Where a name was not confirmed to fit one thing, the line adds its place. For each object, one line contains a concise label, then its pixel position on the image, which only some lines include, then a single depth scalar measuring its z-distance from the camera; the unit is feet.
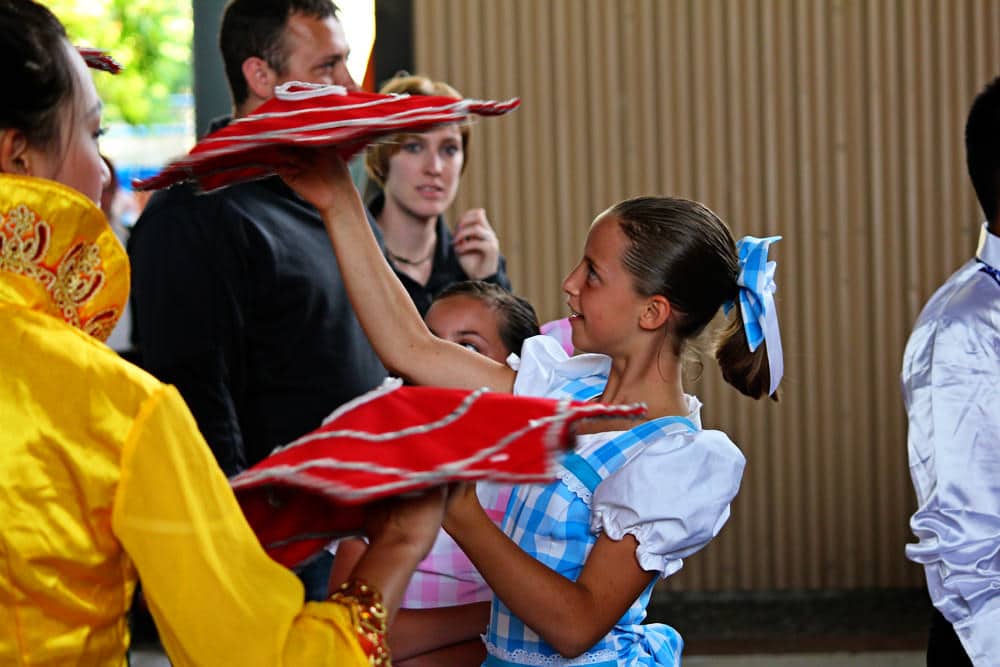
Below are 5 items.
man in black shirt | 16.14
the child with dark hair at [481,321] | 16.67
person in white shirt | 13.38
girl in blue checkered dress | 11.58
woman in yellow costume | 8.00
